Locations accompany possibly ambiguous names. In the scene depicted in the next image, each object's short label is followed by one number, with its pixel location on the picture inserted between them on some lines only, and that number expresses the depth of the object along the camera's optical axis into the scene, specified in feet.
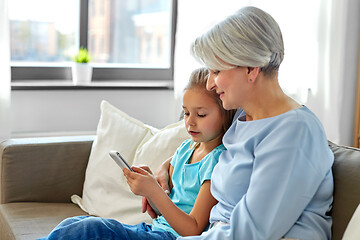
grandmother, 4.05
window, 10.89
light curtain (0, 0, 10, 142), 9.48
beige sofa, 7.03
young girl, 4.86
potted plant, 10.68
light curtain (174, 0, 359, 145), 11.69
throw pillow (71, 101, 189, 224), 6.77
